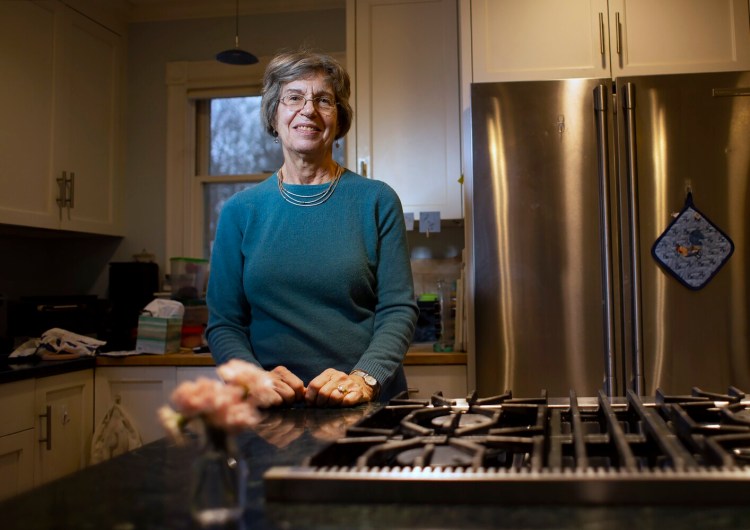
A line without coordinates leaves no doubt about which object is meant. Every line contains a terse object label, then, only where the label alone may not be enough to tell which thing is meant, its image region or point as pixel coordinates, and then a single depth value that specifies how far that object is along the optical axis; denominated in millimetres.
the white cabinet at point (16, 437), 2197
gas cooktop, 567
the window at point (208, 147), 3340
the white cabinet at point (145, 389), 2598
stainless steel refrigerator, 2117
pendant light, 2703
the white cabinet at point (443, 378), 2477
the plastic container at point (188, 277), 3064
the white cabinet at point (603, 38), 2316
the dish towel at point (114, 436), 2539
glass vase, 513
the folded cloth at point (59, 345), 2547
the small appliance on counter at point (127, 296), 2877
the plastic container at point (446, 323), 2631
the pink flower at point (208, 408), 500
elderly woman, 1391
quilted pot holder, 2121
